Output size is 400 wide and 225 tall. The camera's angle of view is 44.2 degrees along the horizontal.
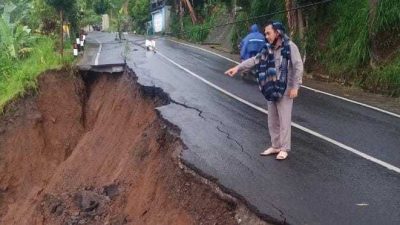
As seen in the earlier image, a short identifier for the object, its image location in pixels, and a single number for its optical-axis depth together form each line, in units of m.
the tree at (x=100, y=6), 45.16
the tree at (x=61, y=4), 21.08
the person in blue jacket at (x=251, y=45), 13.16
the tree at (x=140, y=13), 61.22
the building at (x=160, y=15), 52.16
